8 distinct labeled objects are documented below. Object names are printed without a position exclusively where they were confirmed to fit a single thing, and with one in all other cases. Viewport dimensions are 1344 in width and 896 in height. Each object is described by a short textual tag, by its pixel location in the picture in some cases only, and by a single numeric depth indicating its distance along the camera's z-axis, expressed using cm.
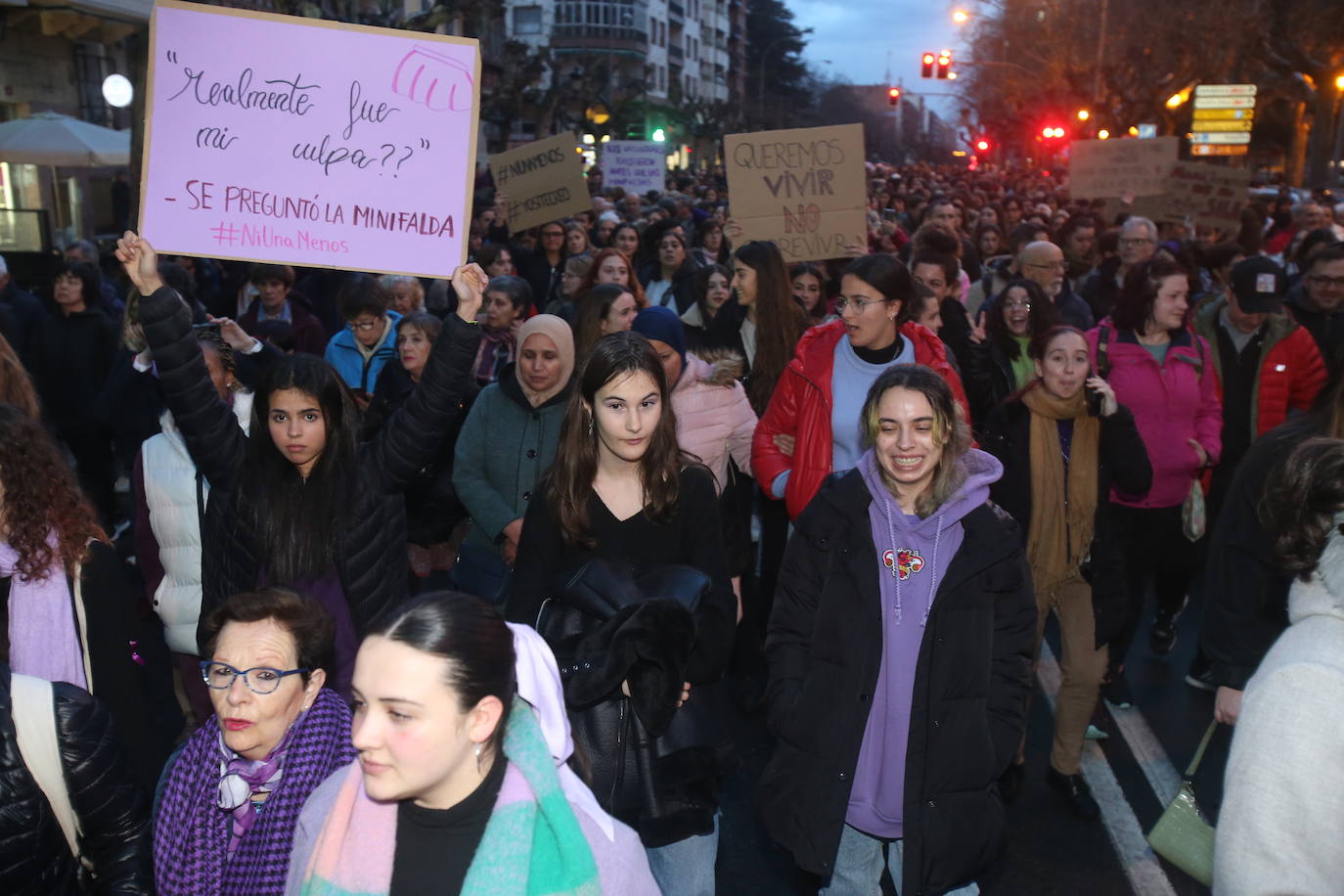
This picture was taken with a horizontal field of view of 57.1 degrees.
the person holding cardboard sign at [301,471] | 360
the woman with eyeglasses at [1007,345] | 593
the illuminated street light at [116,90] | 1577
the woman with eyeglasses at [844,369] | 471
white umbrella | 1391
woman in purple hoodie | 314
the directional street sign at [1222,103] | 3997
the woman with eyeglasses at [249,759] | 263
